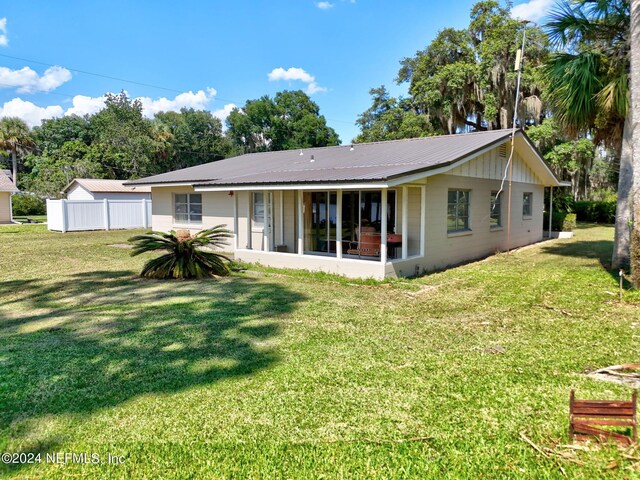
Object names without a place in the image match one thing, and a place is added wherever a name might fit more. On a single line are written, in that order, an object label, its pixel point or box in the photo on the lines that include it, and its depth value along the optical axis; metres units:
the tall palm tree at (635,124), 7.51
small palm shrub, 10.19
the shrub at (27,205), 34.81
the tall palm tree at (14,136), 43.38
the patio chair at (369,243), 11.66
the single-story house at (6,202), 27.94
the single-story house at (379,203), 10.53
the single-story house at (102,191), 28.23
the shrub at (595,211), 27.51
